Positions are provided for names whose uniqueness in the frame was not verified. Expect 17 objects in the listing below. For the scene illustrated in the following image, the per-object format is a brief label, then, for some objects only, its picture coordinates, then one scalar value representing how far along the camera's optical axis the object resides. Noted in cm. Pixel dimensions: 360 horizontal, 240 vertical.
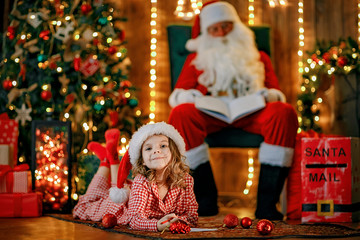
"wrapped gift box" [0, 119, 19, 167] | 328
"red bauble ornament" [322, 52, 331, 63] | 386
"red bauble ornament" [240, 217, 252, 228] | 242
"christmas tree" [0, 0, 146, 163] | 359
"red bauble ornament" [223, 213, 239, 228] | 242
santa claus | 304
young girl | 238
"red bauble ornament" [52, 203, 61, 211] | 316
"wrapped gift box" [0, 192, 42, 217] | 299
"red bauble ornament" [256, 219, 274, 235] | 223
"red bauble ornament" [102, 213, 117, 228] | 240
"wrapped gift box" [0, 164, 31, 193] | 303
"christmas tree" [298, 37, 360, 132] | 373
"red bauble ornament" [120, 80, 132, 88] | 376
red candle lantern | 316
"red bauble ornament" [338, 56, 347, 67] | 372
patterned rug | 218
